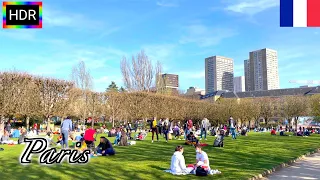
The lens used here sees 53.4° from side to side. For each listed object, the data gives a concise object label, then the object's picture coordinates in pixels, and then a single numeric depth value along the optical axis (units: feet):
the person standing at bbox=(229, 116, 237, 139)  86.99
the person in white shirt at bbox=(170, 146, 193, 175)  36.64
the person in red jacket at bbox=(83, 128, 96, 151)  50.96
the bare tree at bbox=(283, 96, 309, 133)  209.56
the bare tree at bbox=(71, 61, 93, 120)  139.44
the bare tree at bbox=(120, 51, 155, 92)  194.70
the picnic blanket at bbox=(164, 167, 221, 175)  36.44
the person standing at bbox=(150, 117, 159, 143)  71.57
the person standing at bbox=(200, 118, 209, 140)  84.89
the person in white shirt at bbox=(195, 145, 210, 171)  36.52
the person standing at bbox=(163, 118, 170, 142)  74.54
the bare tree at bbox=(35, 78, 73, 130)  114.42
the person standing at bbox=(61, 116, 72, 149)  53.36
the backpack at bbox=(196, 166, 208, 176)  35.35
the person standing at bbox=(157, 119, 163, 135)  88.94
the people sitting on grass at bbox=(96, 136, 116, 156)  48.98
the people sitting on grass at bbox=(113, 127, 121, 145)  65.93
